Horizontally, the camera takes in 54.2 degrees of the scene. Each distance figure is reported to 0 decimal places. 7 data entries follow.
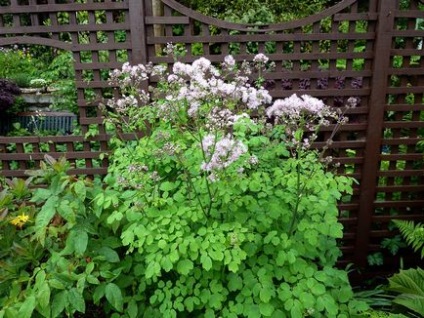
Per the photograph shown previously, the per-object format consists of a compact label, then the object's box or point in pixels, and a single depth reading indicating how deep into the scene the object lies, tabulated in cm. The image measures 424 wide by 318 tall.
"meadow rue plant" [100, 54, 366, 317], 174
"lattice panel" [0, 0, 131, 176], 272
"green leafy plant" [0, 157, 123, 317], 179
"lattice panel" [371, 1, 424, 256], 279
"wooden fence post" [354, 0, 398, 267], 269
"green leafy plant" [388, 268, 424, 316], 219
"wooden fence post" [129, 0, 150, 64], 268
